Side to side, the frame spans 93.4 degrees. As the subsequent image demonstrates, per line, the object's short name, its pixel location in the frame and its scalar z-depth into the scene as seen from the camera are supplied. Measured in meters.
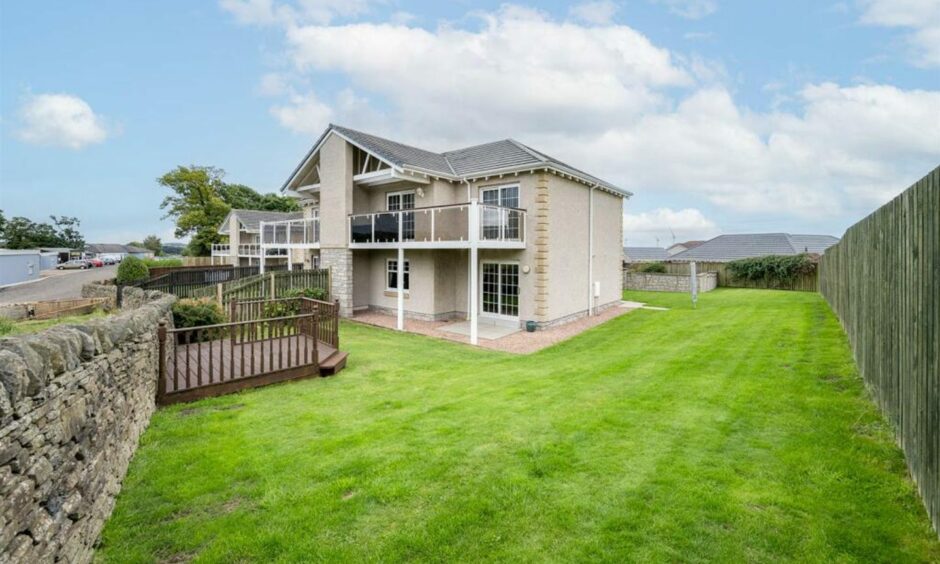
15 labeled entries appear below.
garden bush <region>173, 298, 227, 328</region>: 11.83
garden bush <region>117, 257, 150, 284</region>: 26.23
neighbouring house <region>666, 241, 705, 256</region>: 89.53
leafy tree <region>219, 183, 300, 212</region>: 58.41
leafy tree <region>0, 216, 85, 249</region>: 68.06
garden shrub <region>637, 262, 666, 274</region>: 33.28
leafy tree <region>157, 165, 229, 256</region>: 51.88
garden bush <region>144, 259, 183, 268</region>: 40.73
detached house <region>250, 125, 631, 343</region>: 15.71
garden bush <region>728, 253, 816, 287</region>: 27.92
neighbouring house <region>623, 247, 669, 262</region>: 49.95
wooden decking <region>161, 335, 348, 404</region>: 7.64
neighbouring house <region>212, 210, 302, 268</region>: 41.30
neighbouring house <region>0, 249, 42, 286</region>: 35.84
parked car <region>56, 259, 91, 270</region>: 60.18
